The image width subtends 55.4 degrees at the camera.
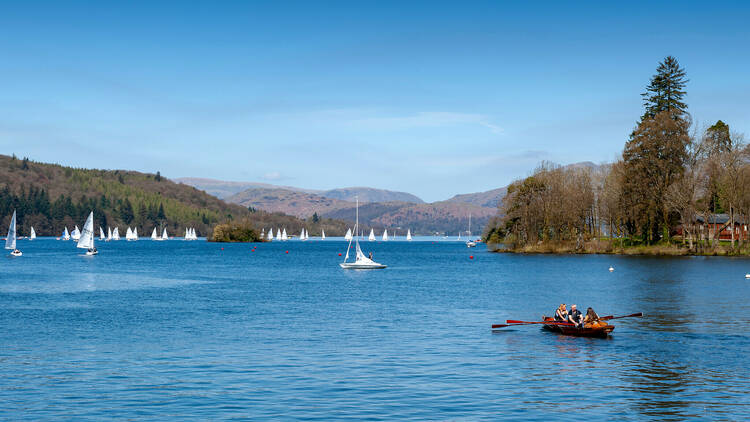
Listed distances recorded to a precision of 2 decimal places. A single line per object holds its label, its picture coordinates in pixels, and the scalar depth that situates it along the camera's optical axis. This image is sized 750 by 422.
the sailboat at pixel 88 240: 180.75
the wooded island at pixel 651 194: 140.12
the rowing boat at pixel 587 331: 45.78
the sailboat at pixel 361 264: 127.75
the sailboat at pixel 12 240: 171.82
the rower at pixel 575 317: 46.19
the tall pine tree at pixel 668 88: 160.88
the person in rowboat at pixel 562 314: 47.67
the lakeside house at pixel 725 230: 170.62
